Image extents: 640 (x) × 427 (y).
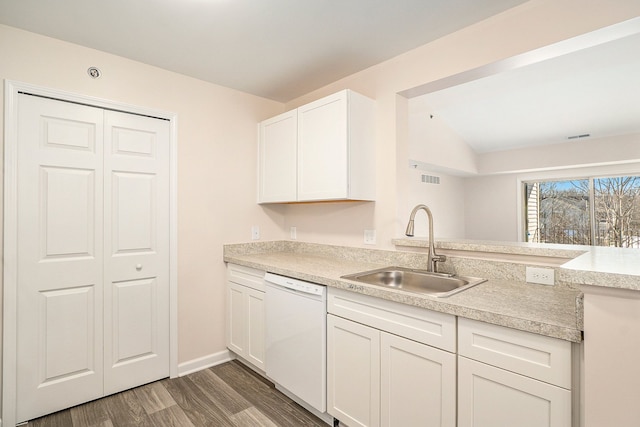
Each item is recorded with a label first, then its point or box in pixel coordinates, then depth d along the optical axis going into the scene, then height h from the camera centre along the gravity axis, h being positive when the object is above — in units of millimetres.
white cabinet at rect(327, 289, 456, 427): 1383 -758
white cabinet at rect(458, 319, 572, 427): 1083 -608
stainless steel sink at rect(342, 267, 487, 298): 1865 -406
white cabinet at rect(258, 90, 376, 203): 2230 +482
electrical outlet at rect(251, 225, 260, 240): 3004 -175
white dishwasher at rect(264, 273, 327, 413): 1892 -795
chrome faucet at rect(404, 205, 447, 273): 1989 -223
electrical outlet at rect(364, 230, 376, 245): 2459 -181
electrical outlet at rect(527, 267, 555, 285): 1604 -316
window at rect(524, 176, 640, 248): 4742 +49
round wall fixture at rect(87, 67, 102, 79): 2156 +969
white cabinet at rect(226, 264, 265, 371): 2389 -802
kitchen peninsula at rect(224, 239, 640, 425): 934 -371
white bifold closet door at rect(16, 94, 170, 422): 1973 -273
